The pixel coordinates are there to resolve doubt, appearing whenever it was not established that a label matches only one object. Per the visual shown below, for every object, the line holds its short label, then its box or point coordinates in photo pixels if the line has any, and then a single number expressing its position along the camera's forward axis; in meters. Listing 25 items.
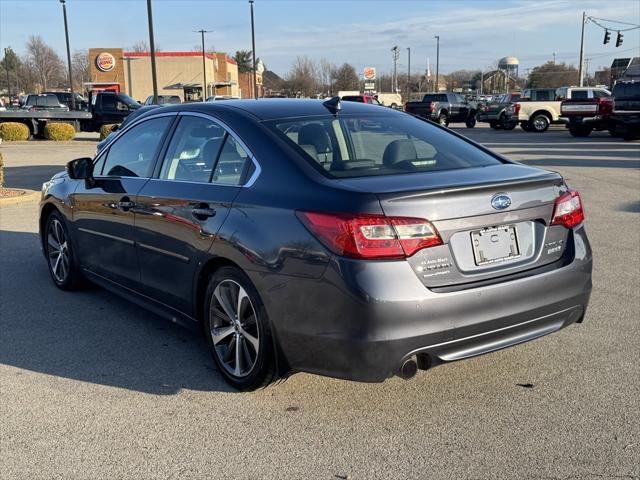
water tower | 98.19
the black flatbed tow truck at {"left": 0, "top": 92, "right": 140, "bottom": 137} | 27.86
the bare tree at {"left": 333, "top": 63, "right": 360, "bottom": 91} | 92.94
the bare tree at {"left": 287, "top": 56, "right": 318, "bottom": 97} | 82.56
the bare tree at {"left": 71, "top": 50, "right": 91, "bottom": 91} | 98.84
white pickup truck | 31.31
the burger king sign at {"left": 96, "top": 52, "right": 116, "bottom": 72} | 64.46
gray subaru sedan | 3.19
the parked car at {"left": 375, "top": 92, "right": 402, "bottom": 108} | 55.63
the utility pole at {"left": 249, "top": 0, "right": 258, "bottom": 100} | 43.91
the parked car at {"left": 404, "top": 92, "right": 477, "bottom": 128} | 35.62
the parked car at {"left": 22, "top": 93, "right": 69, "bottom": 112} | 31.91
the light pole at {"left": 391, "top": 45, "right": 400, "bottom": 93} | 94.62
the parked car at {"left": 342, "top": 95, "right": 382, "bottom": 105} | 34.06
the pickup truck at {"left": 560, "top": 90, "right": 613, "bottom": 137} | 26.64
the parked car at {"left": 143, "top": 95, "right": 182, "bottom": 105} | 34.41
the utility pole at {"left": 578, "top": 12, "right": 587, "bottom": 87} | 50.75
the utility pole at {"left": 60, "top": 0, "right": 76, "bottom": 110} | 38.53
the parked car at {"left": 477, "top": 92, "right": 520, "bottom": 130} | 32.81
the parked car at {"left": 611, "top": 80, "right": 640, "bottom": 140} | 22.84
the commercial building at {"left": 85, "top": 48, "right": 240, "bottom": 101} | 64.75
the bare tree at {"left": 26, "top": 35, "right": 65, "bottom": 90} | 97.55
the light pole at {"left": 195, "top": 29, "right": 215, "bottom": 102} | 57.66
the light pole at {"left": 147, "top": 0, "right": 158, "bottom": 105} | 23.83
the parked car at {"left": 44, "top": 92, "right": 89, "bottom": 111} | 38.21
